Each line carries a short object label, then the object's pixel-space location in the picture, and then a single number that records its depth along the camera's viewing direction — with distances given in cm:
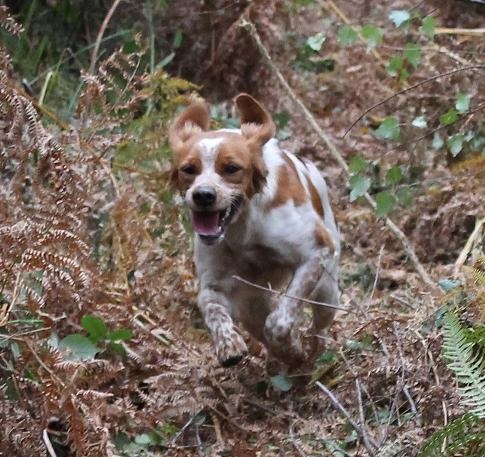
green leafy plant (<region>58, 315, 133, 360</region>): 1086
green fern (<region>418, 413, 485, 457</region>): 841
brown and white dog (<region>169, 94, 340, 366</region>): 1102
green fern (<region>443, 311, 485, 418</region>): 837
